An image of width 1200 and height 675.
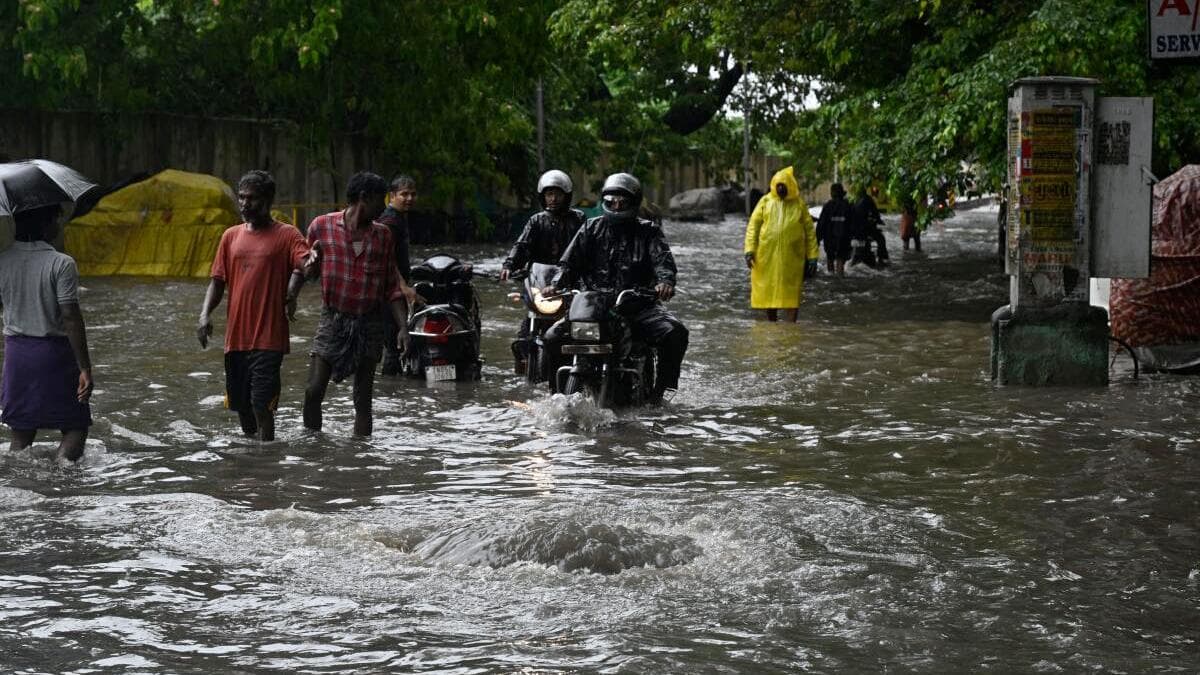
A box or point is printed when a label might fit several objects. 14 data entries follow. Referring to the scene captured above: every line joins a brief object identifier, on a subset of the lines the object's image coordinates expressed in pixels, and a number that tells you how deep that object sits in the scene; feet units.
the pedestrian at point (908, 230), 116.53
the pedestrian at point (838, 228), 90.89
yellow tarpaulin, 81.20
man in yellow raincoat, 60.39
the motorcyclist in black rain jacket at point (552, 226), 41.27
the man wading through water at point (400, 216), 39.78
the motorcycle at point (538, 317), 40.22
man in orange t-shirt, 31.96
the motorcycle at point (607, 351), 35.94
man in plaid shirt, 33.30
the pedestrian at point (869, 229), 92.19
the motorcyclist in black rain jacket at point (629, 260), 37.86
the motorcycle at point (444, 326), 42.63
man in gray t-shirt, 28.73
